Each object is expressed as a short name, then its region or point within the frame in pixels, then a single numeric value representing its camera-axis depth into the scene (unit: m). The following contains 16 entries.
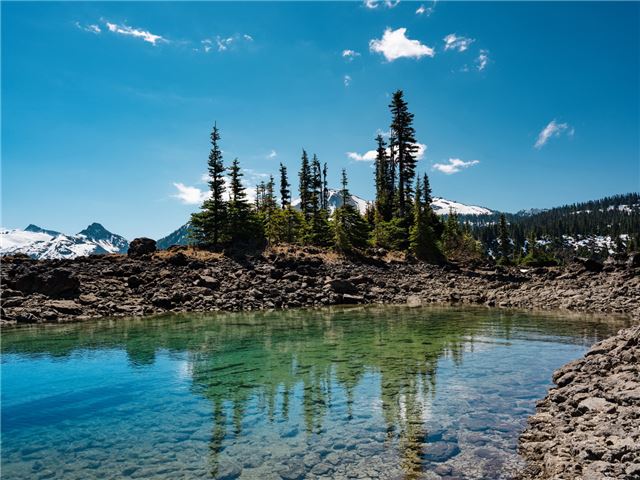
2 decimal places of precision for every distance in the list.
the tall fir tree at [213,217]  61.56
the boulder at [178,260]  48.52
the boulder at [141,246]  52.38
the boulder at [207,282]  44.33
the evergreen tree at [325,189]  98.62
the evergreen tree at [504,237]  96.47
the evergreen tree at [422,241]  59.66
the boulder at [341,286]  46.66
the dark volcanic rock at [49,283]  38.31
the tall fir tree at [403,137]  73.17
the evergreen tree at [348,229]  59.50
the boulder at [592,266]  43.29
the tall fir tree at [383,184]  79.31
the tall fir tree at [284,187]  97.12
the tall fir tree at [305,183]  87.69
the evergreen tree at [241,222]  60.19
